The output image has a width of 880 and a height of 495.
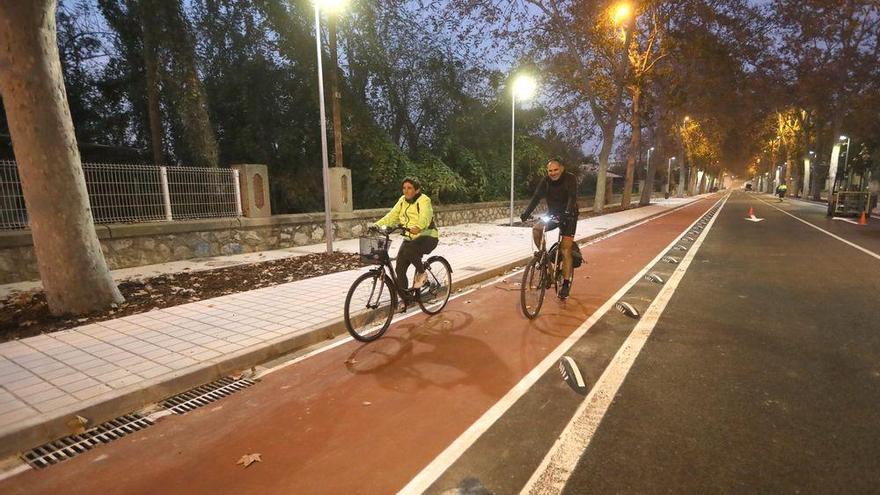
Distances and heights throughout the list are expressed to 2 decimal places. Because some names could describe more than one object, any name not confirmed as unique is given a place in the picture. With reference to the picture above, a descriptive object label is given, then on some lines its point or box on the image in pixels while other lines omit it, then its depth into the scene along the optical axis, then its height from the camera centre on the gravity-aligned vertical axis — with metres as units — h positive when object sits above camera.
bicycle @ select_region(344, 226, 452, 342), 5.28 -1.40
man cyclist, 6.32 -0.36
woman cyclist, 5.77 -0.54
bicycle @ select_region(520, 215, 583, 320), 6.07 -1.37
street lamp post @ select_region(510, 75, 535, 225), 17.89 +3.72
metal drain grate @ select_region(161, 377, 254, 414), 3.89 -1.89
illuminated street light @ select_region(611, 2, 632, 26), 20.70 +7.64
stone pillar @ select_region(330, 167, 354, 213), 13.52 -0.23
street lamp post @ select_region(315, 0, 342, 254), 10.05 +0.58
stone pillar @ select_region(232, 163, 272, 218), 11.42 -0.17
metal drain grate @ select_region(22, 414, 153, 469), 3.19 -1.90
